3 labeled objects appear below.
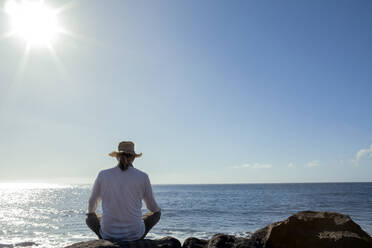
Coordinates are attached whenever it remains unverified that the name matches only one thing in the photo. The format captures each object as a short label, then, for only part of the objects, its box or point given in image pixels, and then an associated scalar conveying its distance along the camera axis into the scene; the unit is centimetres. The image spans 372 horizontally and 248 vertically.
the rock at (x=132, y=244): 391
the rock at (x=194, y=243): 516
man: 406
